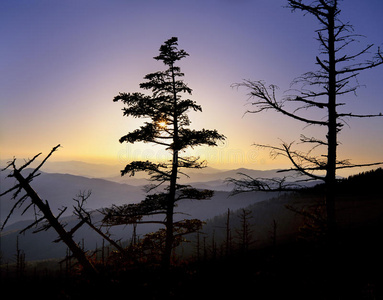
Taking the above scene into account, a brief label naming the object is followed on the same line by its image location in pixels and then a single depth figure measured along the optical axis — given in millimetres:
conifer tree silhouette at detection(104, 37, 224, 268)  13492
